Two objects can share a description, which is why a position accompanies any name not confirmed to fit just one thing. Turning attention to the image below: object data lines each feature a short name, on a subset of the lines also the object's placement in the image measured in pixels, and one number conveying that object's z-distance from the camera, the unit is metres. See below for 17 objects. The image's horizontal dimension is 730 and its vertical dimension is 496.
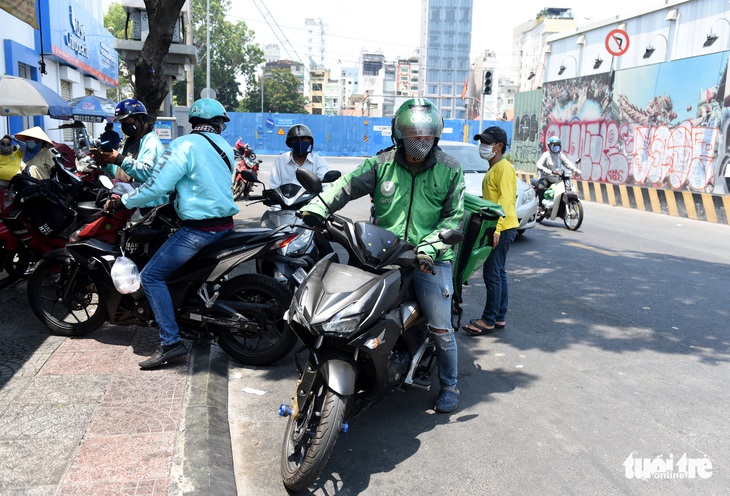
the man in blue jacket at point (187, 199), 4.35
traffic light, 21.13
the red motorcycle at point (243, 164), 17.14
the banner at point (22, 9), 9.24
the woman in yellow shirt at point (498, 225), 5.66
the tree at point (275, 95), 83.25
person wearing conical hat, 8.74
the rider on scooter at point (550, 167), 12.72
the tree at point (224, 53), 71.12
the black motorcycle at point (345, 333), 3.14
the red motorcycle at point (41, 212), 5.74
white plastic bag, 4.63
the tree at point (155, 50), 7.57
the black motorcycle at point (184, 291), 4.64
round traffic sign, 23.19
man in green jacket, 3.86
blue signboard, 17.28
